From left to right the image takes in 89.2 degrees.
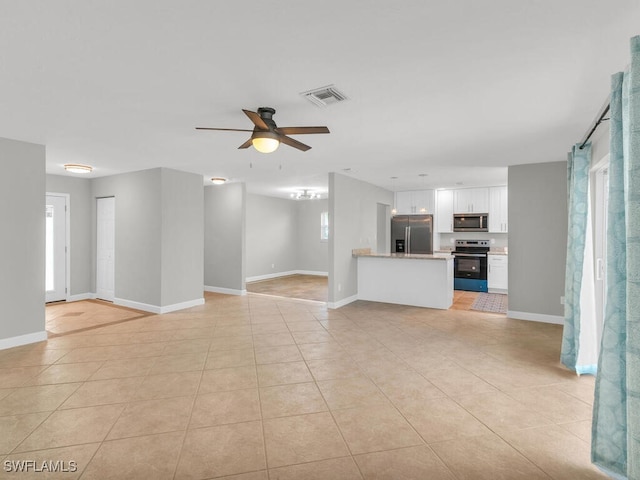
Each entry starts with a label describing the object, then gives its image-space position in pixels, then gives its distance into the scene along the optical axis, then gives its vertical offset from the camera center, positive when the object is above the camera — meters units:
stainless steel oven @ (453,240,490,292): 7.70 -0.64
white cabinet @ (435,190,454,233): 8.14 +0.69
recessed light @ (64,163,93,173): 5.48 +1.18
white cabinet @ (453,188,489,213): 7.74 +0.93
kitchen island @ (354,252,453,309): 6.08 -0.81
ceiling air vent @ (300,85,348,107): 2.62 +1.19
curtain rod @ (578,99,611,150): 2.79 +1.08
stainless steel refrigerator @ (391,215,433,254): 8.16 +0.11
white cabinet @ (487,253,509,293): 7.45 -0.80
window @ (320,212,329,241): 10.80 +0.43
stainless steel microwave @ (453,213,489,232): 7.75 +0.40
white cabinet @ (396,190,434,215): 8.26 +0.94
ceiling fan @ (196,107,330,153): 2.76 +0.92
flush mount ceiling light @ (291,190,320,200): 8.76 +1.22
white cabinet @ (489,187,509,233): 7.53 +0.69
